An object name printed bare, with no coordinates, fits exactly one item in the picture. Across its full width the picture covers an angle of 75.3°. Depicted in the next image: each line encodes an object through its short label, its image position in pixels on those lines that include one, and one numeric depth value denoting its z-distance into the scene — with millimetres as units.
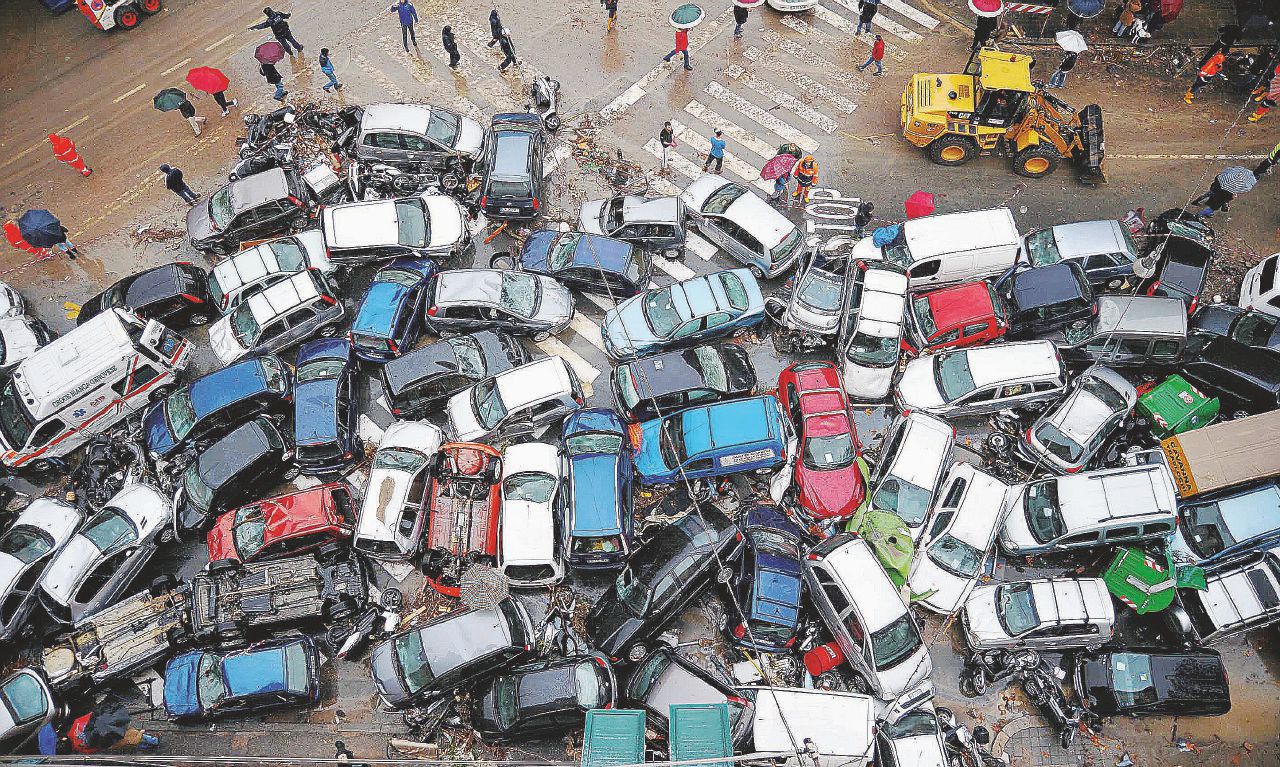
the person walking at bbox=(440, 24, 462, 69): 22766
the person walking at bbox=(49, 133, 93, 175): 21359
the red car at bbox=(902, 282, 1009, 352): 18078
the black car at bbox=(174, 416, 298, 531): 16984
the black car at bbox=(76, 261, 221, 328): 19188
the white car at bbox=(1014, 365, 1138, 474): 16984
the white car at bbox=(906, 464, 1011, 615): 15797
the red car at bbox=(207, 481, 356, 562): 16406
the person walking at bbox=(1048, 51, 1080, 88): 21906
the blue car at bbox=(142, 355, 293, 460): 17672
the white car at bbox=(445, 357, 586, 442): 17547
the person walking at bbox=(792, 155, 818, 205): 20609
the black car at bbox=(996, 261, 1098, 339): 17953
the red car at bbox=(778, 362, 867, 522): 16594
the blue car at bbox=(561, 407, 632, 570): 15969
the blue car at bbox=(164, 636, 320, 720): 15070
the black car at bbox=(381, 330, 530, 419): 17922
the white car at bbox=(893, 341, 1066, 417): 17266
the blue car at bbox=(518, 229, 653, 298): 19375
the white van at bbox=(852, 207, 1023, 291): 18719
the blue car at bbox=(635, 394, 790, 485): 16734
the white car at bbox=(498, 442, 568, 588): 15945
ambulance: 17594
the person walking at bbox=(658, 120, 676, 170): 20984
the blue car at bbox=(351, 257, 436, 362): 18469
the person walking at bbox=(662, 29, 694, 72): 22375
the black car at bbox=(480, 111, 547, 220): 20250
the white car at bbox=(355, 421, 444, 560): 16375
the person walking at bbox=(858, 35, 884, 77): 22281
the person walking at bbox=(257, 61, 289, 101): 22484
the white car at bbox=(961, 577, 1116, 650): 15227
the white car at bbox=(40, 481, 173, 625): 16109
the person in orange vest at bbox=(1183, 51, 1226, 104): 21891
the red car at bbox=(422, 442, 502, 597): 16594
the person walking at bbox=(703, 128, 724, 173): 20781
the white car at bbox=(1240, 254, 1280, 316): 17953
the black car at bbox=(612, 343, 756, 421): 17453
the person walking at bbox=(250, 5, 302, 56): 22594
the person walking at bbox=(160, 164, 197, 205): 20641
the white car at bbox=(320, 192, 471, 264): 19547
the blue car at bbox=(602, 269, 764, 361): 18500
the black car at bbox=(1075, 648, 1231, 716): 14828
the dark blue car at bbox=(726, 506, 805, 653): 15453
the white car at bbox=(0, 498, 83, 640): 16172
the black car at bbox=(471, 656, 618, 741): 14602
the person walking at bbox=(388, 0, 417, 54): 22828
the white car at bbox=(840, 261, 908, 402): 17906
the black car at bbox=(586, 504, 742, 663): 15477
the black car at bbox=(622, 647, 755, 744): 14617
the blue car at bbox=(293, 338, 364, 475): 17438
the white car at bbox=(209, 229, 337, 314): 19297
